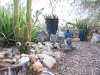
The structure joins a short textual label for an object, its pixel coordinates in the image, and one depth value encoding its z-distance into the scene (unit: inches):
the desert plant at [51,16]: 89.1
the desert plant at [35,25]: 59.7
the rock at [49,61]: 43.1
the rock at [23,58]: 39.0
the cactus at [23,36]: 46.1
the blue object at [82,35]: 90.2
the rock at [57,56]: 50.1
